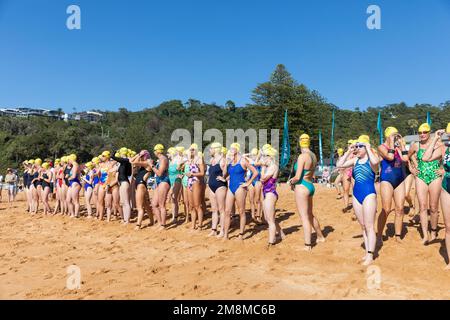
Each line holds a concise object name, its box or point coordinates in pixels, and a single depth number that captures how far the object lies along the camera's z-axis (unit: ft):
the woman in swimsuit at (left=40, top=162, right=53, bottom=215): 39.32
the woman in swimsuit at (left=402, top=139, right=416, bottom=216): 19.61
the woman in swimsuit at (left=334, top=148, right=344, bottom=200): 35.55
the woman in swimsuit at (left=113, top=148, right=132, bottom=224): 29.19
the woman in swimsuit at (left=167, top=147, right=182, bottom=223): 29.84
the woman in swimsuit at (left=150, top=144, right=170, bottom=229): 26.71
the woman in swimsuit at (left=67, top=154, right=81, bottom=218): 35.14
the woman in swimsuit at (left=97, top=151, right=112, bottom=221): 32.99
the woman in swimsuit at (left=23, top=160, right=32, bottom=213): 42.63
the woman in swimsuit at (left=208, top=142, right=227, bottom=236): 23.71
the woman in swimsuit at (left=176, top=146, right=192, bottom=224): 29.04
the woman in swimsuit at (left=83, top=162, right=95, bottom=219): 35.88
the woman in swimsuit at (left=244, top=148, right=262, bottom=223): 28.58
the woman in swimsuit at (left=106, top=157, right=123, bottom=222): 32.37
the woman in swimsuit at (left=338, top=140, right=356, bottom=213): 30.66
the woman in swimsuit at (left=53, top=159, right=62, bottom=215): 38.34
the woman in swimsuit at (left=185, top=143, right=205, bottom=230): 25.99
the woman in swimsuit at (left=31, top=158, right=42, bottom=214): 40.55
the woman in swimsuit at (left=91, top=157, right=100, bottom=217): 34.47
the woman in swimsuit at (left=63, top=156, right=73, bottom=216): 37.01
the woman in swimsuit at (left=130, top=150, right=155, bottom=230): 28.27
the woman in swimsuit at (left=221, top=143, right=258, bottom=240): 22.57
